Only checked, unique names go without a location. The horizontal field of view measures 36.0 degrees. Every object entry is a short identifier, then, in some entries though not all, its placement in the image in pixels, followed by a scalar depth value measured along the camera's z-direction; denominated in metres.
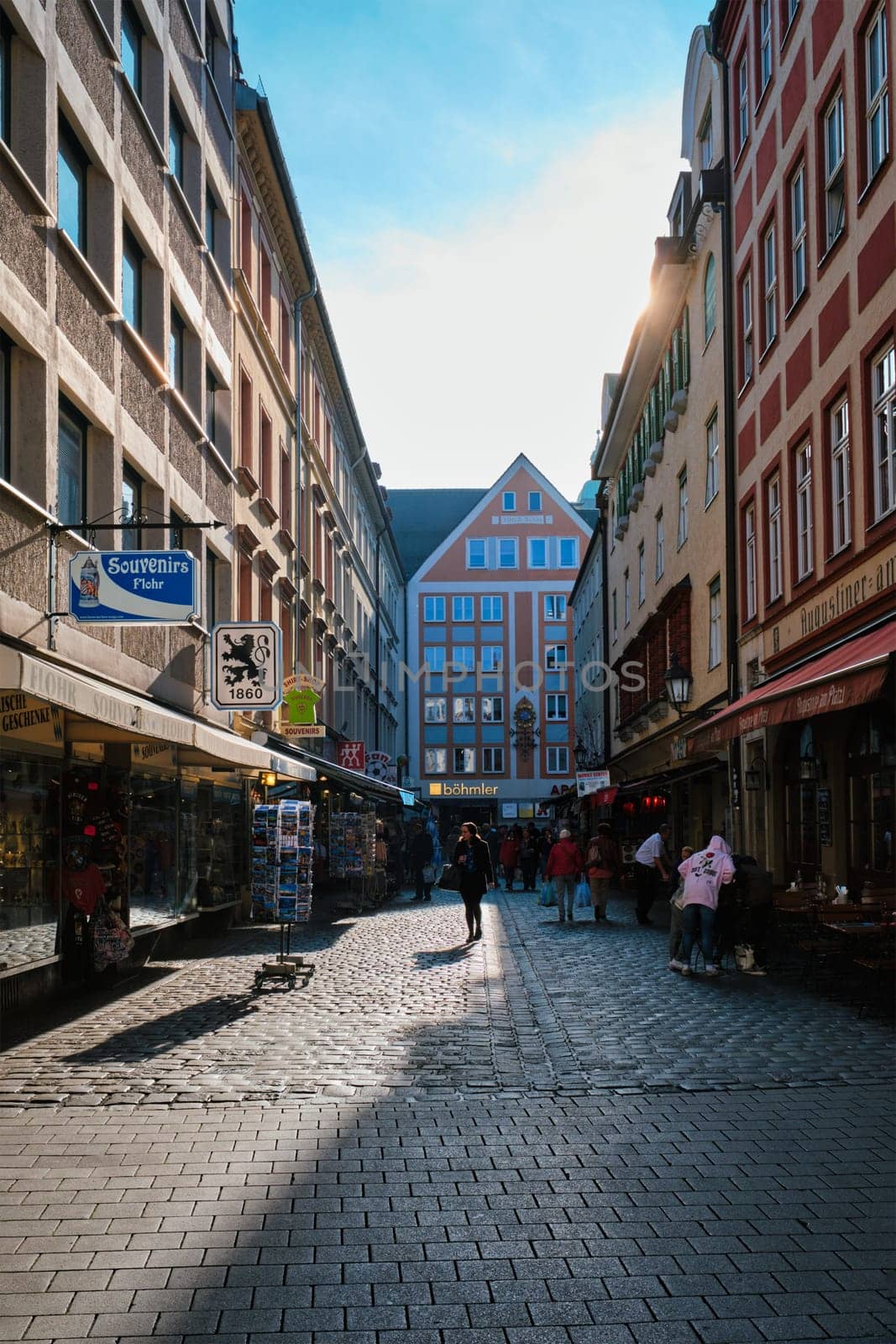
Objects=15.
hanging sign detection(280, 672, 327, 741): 25.38
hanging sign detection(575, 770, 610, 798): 32.97
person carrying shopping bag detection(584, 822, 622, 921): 22.66
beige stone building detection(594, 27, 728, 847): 25.31
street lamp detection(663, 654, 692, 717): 25.77
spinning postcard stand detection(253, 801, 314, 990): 14.49
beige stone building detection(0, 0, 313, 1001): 11.85
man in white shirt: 21.97
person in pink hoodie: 14.42
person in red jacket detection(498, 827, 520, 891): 38.78
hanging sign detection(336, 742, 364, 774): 36.09
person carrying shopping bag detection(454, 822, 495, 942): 20.05
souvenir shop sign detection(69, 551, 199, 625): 12.41
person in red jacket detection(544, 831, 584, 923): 23.17
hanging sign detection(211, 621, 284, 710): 19.58
